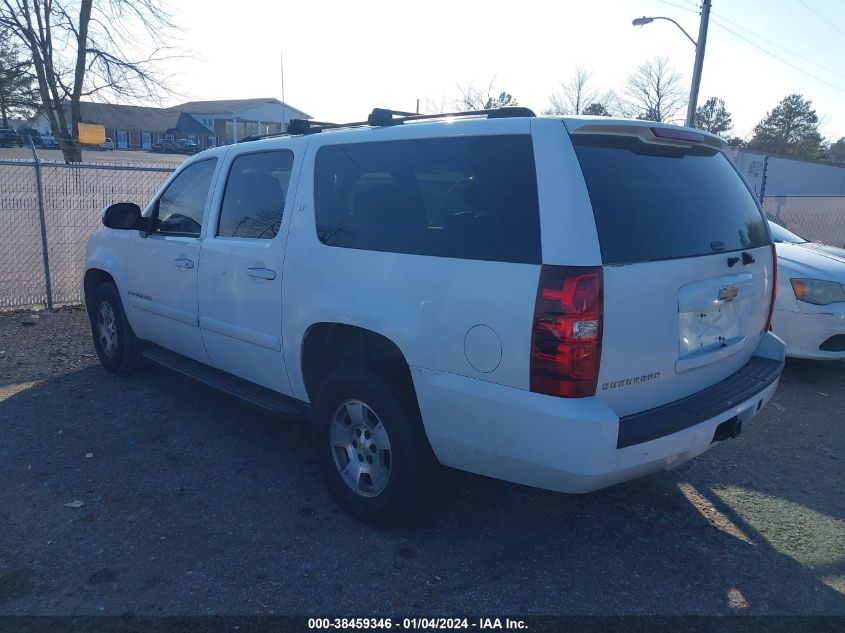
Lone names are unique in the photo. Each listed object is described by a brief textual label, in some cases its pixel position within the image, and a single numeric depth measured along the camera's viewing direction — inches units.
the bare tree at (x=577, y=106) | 1406.5
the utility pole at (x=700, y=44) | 687.1
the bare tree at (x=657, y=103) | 1568.7
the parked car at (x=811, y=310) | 242.2
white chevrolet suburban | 110.5
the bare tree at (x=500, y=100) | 1139.9
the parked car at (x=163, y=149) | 1656.5
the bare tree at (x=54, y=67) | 557.0
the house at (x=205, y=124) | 1963.6
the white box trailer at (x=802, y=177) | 1622.8
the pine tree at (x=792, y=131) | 2420.5
